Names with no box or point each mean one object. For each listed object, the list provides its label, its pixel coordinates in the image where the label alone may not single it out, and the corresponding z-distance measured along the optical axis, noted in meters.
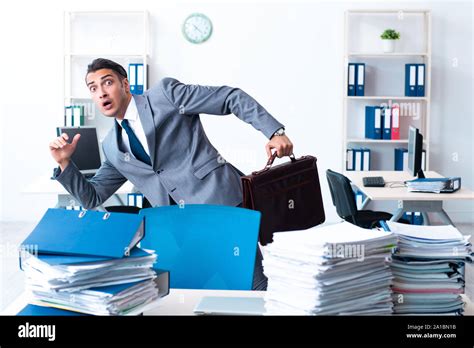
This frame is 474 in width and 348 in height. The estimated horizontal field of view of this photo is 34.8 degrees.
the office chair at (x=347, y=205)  4.98
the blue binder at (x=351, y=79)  7.02
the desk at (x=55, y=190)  4.88
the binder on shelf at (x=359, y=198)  7.03
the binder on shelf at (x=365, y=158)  7.11
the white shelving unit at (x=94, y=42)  7.20
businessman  2.94
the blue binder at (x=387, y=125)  7.07
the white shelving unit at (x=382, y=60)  7.20
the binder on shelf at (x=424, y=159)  7.07
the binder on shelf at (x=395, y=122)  7.01
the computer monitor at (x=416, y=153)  5.12
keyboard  5.09
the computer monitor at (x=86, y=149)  5.33
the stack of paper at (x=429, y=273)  1.70
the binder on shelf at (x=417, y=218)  7.01
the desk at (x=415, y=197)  4.66
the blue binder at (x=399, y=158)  7.14
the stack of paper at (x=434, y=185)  4.77
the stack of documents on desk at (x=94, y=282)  1.59
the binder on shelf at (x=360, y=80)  7.01
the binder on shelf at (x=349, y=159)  7.12
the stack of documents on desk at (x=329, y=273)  1.54
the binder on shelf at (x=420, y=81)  7.02
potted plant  7.02
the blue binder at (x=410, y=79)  7.03
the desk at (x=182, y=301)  1.82
